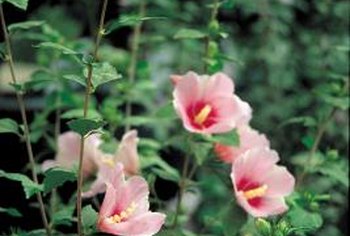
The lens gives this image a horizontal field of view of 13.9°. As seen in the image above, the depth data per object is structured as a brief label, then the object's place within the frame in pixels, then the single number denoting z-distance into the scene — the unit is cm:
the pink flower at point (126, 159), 163
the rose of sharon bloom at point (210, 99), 160
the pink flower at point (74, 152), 169
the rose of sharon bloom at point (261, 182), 159
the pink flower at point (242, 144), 164
